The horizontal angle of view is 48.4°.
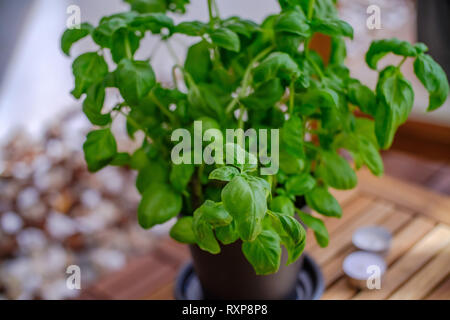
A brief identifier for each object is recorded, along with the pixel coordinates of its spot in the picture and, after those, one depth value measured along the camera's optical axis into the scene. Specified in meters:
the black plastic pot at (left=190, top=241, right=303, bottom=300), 0.78
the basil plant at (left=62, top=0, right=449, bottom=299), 0.67
